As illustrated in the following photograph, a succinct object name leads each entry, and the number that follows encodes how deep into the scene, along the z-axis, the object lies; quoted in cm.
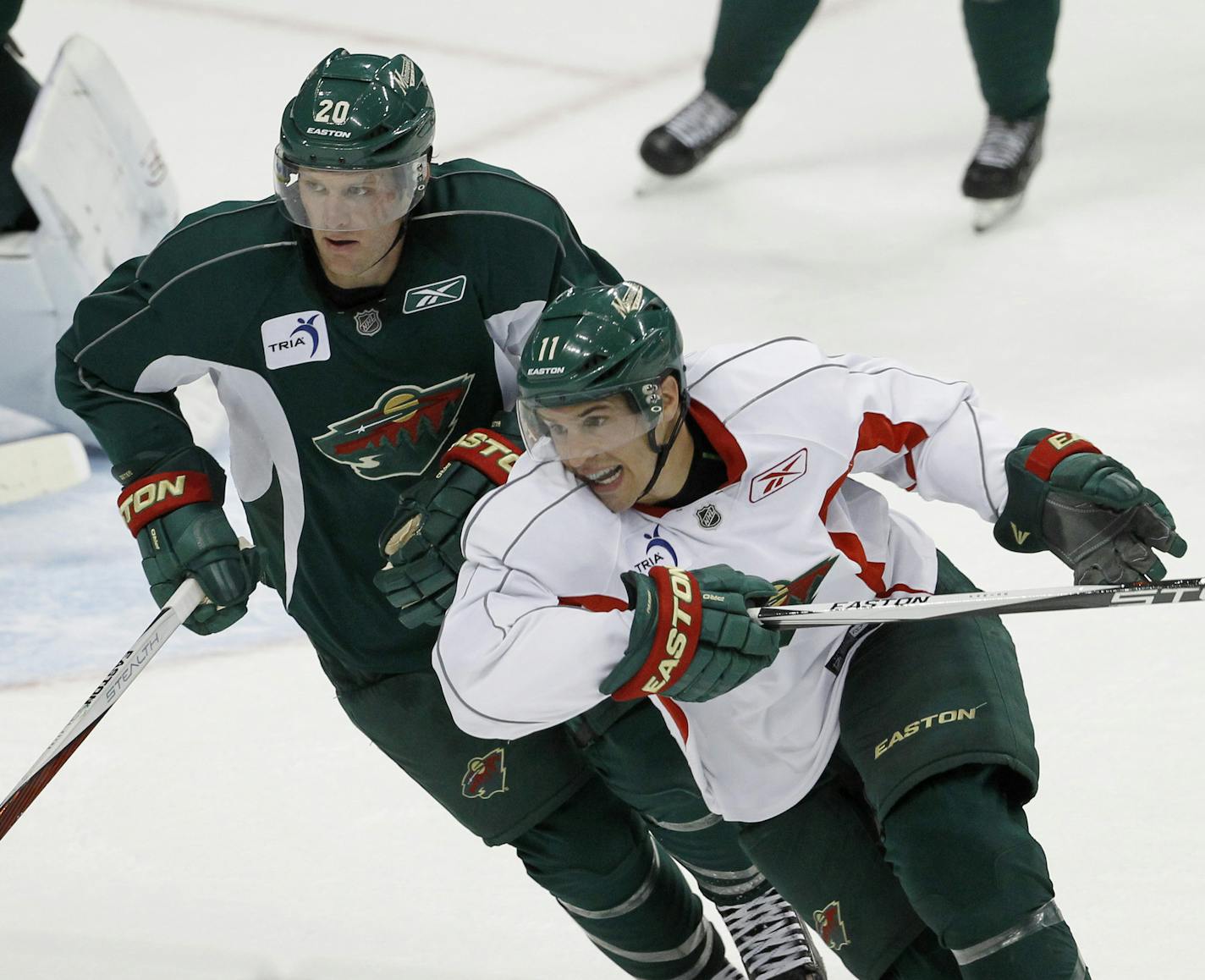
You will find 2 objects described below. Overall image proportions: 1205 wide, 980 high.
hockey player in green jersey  1885
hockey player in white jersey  1851
